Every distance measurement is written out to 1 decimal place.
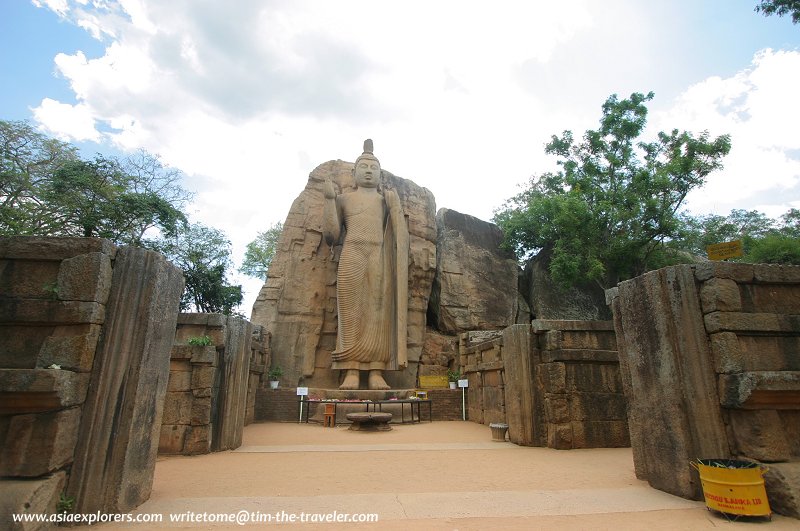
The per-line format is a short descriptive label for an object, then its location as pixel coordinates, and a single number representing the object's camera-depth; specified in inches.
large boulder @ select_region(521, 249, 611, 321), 649.0
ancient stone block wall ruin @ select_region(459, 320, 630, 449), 285.7
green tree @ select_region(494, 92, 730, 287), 557.9
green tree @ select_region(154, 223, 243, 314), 802.8
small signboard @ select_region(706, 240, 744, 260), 178.7
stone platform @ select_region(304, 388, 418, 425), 429.7
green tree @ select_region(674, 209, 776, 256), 622.2
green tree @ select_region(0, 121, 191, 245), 565.3
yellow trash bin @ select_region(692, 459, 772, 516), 137.5
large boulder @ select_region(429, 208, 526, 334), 606.9
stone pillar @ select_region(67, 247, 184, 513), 138.2
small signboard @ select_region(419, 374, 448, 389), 520.1
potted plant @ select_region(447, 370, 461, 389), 524.4
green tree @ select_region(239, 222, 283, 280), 1108.5
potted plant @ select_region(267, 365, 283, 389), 506.0
